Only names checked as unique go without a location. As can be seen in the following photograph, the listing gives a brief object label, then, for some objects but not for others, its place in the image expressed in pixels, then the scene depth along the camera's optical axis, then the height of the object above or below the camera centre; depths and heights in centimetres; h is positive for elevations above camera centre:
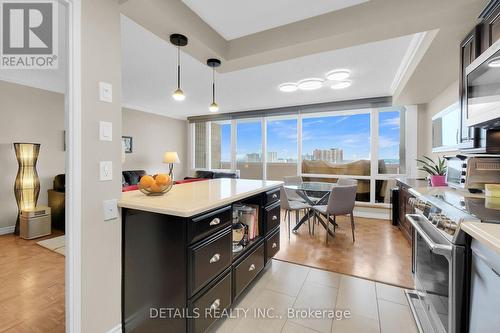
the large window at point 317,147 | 464 +44
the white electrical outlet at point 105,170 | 136 -5
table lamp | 576 +14
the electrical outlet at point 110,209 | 137 -29
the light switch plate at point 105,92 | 135 +44
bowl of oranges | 161 -15
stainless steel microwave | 133 +53
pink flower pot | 266 -19
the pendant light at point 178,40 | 194 +111
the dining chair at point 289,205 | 333 -66
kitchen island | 127 -62
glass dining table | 355 -49
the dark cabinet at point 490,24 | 145 +99
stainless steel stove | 109 -59
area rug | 295 -116
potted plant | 266 -11
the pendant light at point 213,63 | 241 +113
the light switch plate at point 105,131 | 135 +20
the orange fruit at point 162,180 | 163 -13
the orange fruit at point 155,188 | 162 -18
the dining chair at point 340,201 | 298 -51
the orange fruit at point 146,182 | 161 -14
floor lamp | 338 -24
